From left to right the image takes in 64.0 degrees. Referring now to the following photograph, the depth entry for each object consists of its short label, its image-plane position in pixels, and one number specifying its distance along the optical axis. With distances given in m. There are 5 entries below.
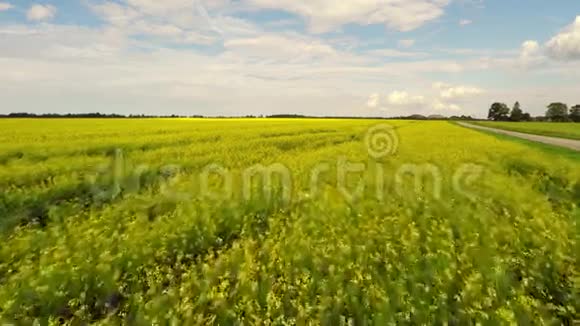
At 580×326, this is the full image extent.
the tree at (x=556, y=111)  141.12
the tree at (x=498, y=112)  149.75
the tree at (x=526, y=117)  141.25
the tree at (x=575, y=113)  131.94
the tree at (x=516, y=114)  141.75
